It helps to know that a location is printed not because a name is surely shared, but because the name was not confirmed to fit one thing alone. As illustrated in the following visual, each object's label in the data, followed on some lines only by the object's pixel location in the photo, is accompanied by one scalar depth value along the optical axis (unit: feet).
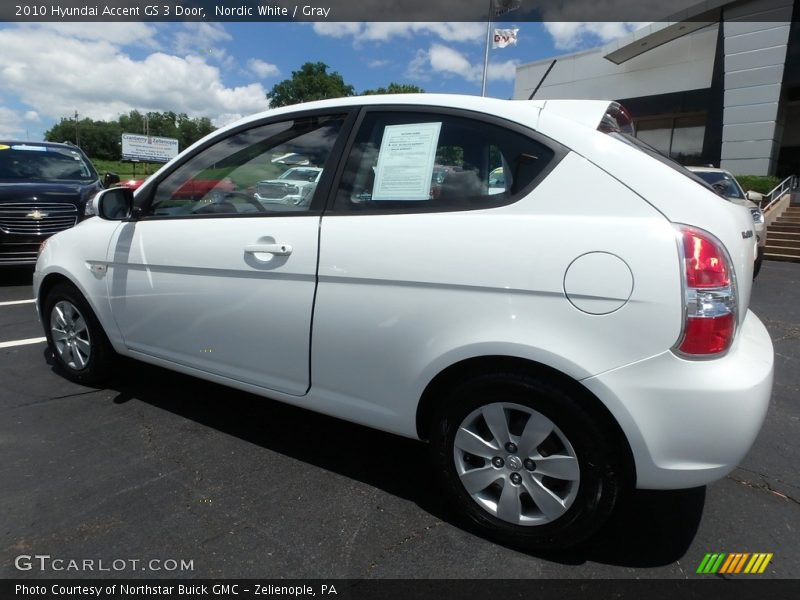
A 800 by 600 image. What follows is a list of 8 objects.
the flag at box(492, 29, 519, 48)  56.59
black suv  21.70
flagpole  55.46
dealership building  57.31
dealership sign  195.72
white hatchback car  5.55
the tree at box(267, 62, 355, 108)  242.58
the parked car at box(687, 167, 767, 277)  24.97
